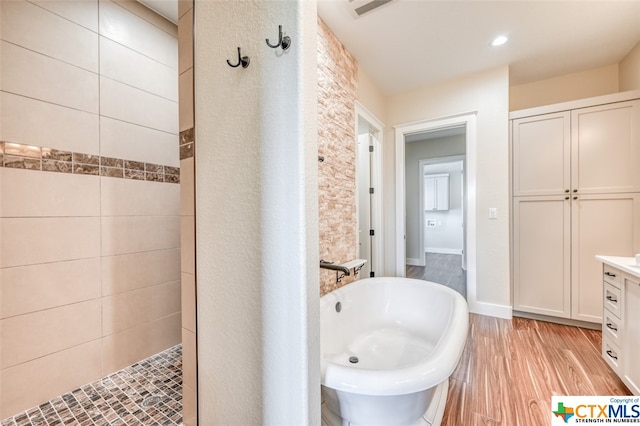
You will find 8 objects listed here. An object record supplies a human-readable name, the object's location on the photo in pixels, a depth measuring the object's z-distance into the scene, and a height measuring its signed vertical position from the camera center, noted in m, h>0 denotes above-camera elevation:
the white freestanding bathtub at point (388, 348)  0.98 -0.81
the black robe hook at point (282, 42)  0.74 +0.50
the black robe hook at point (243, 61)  0.83 +0.50
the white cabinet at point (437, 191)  7.00 +0.54
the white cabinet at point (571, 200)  2.33 +0.10
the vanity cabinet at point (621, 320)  1.49 -0.71
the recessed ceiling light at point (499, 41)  2.28 +1.55
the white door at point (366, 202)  3.15 +0.12
